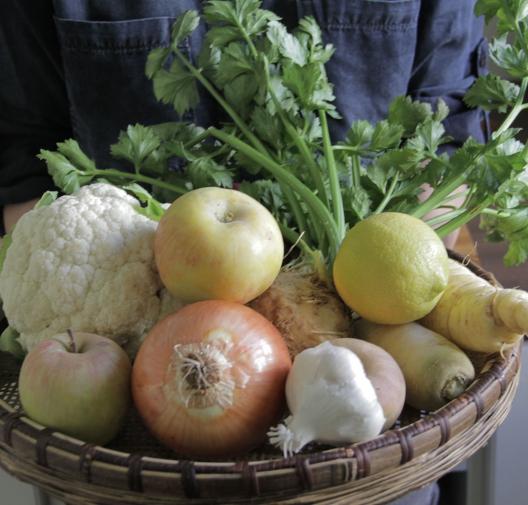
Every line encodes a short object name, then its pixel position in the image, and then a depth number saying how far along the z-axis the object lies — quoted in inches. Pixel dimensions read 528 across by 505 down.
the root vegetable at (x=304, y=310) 22.6
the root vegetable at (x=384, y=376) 17.9
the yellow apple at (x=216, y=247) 20.4
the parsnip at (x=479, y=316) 20.5
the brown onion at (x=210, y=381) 17.2
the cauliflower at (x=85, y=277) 23.0
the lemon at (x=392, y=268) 20.8
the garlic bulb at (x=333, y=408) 16.8
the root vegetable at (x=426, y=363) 20.0
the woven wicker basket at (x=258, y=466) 15.8
